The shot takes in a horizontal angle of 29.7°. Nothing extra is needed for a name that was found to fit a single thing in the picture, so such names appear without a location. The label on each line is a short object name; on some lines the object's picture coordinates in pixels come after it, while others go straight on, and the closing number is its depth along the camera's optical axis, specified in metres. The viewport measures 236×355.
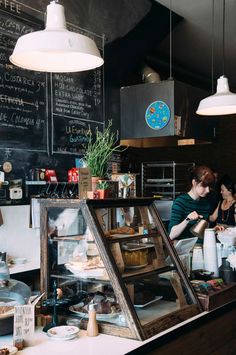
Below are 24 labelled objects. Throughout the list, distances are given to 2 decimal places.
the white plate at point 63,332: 1.78
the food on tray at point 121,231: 2.05
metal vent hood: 5.05
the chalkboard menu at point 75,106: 4.32
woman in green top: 3.64
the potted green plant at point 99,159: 2.14
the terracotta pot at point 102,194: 2.07
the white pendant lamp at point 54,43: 2.04
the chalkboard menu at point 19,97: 3.77
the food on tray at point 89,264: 1.96
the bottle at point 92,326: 1.83
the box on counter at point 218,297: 2.21
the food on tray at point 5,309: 1.87
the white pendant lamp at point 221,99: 3.29
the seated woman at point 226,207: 5.41
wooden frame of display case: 1.83
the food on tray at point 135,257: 2.08
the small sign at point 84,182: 2.05
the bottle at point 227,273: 2.57
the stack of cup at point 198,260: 2.72
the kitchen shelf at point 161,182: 5.93
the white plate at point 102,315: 1.91
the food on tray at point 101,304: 1.92
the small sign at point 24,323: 1.73
